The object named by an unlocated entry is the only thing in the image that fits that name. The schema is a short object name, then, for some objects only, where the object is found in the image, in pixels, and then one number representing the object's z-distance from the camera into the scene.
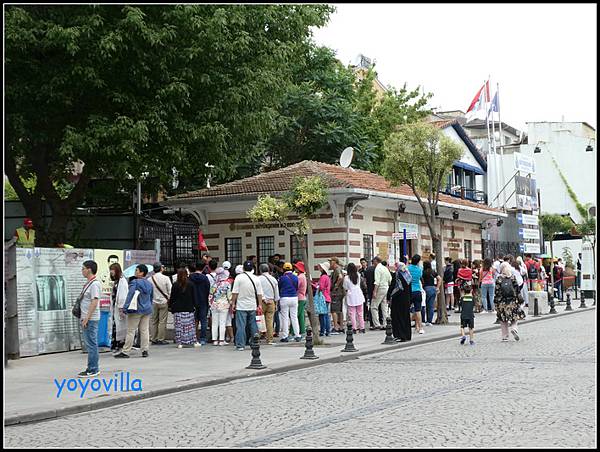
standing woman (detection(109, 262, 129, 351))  18.23
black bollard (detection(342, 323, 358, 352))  17.94
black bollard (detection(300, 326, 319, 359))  16.90
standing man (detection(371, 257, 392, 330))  23.81
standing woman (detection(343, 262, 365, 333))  22.73
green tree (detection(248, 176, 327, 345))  19.23
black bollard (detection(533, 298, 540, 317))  29.03
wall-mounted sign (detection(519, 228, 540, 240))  35.94
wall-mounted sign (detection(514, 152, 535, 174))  40.81
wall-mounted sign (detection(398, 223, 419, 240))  29.96
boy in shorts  19.23
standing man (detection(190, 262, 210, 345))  20.38
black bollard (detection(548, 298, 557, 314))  30.16
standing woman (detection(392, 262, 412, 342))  20.48
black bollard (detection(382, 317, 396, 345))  19.81
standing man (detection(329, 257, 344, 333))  23.05
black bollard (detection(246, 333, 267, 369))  15.32
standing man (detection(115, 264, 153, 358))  17.08
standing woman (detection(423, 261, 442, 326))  25.02
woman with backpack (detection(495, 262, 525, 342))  19.62
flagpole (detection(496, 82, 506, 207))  51.78
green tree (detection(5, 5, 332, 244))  18.64
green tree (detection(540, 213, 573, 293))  52.78
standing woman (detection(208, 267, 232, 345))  20.23
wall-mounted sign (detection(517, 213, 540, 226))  35.97
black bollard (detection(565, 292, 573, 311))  31.53
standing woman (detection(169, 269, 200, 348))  19.73
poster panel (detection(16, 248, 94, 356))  17.72
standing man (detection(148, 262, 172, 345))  19.67
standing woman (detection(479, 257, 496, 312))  29.98
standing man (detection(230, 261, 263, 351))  18.28
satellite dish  30.81
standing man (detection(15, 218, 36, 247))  18.86
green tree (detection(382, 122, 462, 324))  24.80
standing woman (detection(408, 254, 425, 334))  22.41
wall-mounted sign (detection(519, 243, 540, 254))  35.67
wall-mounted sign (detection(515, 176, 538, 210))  44.33
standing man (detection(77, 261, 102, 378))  13.82
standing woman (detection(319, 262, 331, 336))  22.19
